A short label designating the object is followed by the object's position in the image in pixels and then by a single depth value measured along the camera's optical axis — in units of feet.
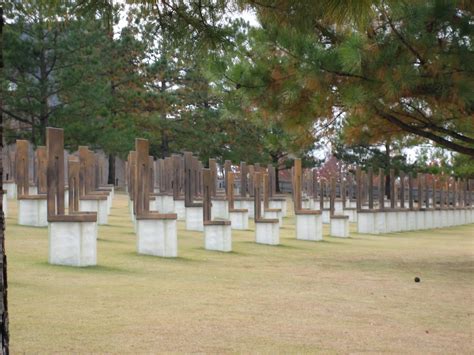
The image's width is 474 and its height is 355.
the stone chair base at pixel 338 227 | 63.82
